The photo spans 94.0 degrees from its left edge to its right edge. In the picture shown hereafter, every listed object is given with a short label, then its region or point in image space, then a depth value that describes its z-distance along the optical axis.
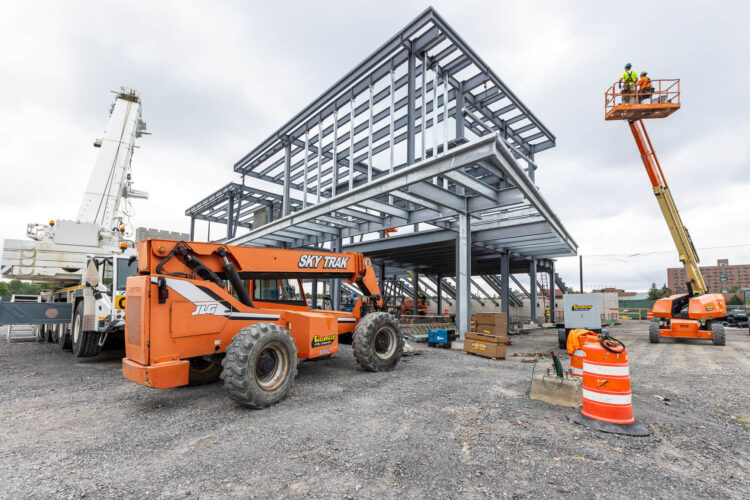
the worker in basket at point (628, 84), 12.09
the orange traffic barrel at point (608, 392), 4.17
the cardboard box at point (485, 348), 9.23
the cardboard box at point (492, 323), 9.46
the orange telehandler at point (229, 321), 4.50
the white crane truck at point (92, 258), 7.23
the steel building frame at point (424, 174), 9.05
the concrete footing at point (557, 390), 4.94
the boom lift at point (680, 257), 12.16
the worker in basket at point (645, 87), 11.96
